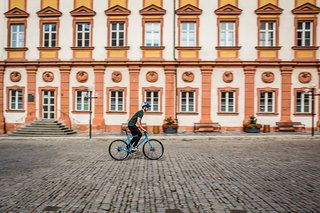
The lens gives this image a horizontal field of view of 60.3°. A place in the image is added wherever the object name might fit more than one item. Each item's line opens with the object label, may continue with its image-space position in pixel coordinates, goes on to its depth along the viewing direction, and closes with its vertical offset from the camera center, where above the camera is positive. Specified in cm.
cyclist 1011 -74
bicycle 1010 -157
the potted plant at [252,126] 2014 -132
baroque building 2108 +341
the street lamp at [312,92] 1931 +125
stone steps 1952 -175
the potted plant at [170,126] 2017 -141
